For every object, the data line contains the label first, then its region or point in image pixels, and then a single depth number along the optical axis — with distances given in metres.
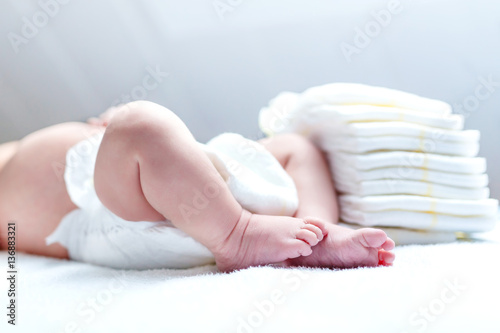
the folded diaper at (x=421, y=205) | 0.96
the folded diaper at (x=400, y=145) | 1.00
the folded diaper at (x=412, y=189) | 0.98
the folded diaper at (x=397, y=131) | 1.00
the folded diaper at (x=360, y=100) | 1.06
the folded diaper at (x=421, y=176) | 0.99
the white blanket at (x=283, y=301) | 0.54
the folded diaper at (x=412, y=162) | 0.99
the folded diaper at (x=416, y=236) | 0.98
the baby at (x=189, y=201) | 0.74
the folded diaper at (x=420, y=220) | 0.96
